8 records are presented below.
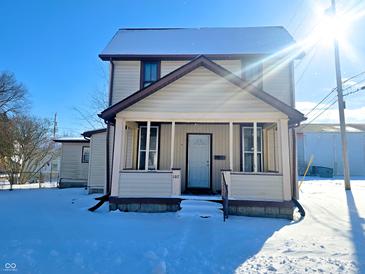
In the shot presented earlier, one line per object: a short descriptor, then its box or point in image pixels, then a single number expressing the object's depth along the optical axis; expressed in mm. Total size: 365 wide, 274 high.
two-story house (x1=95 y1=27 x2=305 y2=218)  7539
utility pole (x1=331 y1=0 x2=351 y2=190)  13477
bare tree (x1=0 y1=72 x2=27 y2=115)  22283
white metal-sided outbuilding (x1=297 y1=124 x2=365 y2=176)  26250
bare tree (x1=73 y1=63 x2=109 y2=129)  21625
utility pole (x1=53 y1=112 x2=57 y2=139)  34875
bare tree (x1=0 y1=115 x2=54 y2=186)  19562
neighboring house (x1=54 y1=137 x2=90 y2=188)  16156
